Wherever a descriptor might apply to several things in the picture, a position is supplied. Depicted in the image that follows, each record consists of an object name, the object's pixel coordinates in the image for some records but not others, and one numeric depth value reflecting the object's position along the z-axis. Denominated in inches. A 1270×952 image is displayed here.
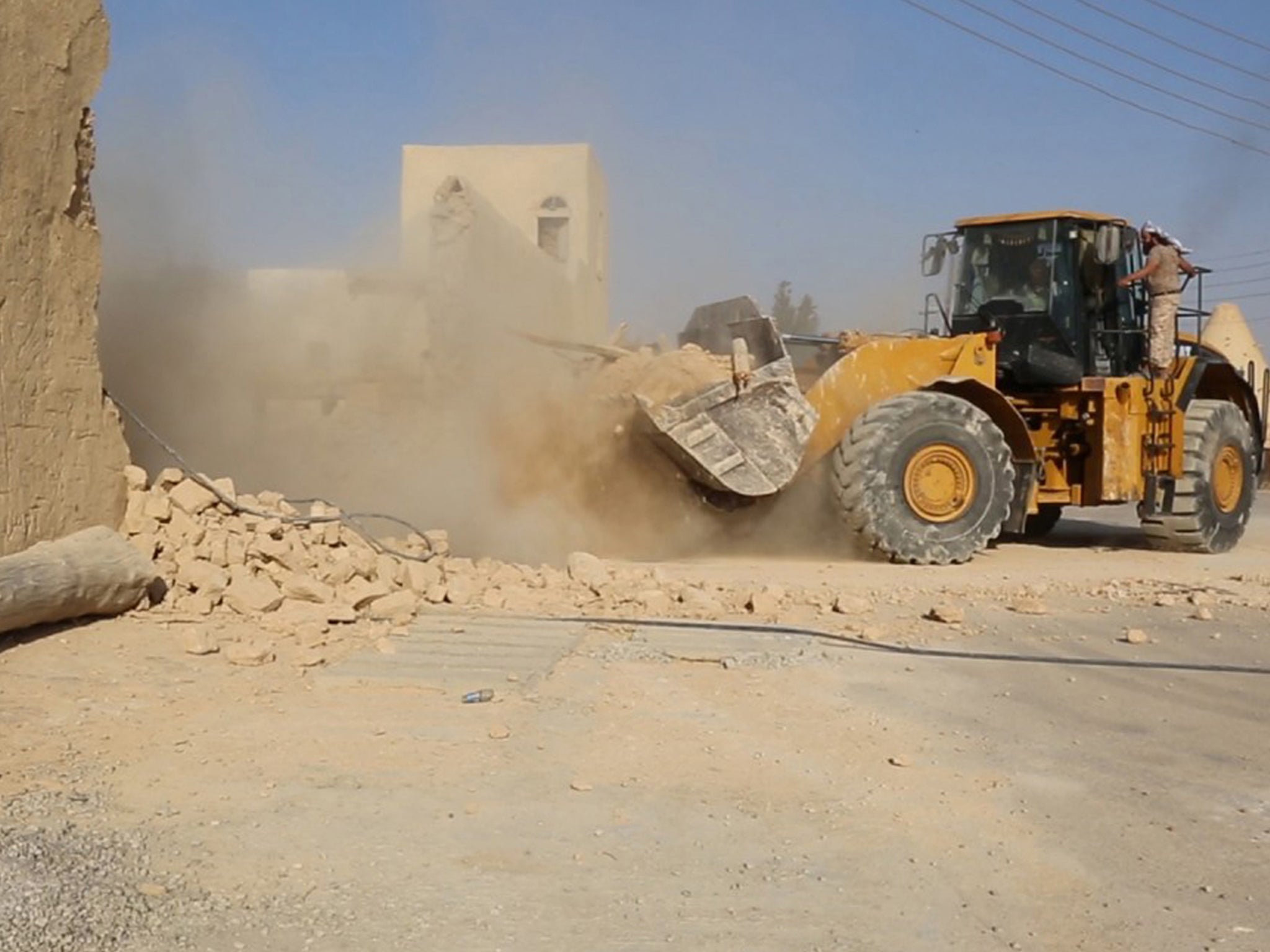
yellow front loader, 377.1
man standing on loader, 427.8
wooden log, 215.6
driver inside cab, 429.1
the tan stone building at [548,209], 500.4
